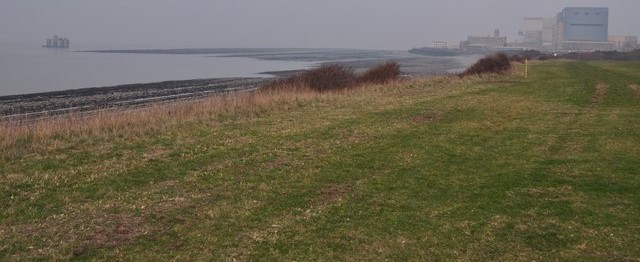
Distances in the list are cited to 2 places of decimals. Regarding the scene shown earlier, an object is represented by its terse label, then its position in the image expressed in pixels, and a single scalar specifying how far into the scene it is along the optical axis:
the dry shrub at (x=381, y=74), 34.56
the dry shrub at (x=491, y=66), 42.41
